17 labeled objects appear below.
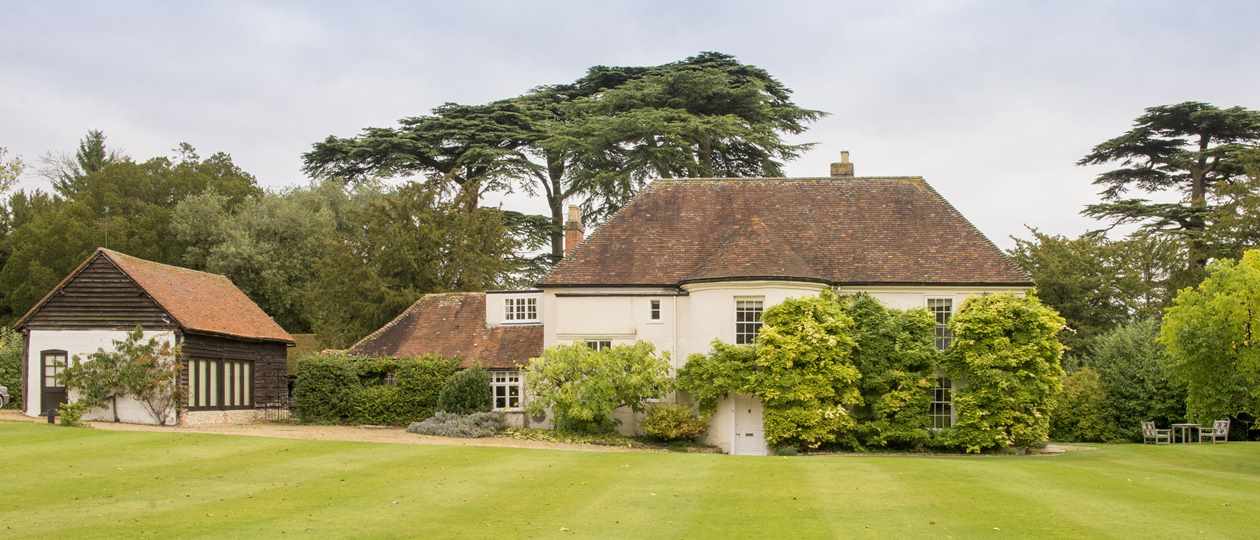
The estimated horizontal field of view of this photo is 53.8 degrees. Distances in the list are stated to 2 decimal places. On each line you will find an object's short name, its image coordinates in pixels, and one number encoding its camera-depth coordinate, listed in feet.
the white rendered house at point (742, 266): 115.85
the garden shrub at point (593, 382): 112.78
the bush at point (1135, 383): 130.00
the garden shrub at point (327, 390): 127.54
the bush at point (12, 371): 132.16
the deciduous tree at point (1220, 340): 89.76
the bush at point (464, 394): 122.52
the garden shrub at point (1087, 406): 132.46
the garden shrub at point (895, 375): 112.47
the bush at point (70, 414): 101.24
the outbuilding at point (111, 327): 116.47
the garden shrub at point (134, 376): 113.60
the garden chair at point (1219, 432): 127.13
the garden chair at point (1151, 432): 128.36
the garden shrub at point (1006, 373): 110.52
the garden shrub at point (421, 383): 125.70
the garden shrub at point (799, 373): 109.40
